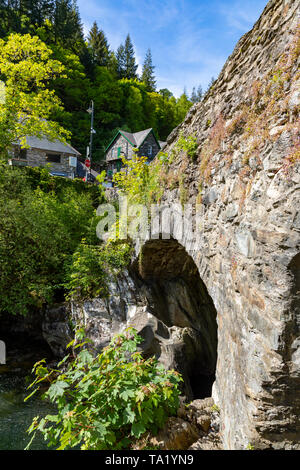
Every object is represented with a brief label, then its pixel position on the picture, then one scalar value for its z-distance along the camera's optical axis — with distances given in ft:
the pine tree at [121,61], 143.23
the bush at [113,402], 7.91
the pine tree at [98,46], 123.24
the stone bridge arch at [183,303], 20.77
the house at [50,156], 63.67
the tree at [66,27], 106.11
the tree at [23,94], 34.78
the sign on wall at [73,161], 69.09
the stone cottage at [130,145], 81.20
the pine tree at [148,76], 159.02
